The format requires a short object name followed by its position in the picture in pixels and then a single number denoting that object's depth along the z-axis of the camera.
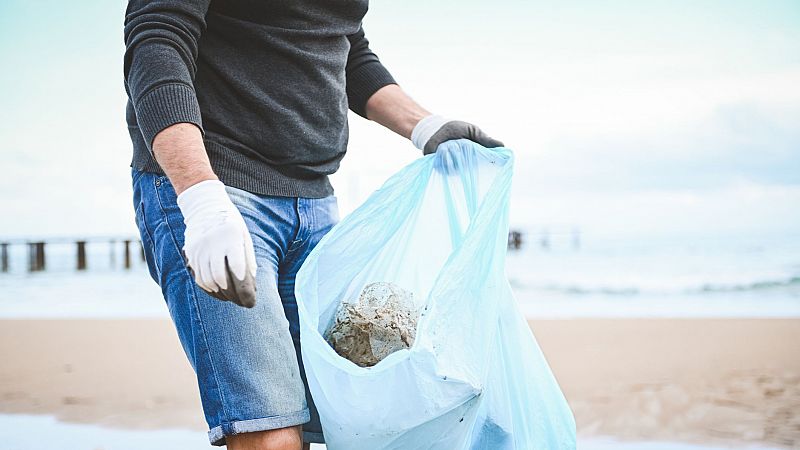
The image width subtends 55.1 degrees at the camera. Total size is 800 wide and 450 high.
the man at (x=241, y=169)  1.24
